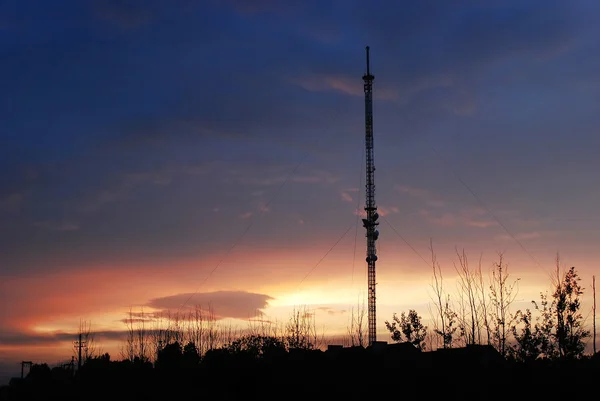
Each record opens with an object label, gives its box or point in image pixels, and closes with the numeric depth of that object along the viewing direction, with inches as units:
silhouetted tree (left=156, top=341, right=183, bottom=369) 1547.7
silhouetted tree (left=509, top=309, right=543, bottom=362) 1336.1
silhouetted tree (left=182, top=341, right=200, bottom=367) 1542.1
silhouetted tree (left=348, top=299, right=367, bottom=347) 1539.1
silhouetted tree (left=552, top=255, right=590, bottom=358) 1317.7
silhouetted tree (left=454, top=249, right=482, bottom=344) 1270.4
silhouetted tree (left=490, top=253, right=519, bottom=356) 1295.5
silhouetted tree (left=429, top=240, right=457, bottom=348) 1528.1
